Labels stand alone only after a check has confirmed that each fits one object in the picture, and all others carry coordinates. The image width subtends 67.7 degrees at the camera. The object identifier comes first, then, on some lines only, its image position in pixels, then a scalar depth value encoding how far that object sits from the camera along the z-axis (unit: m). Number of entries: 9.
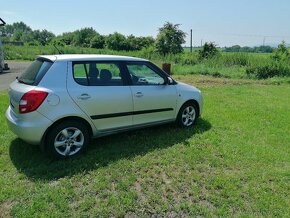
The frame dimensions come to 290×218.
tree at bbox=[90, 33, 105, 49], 54.37
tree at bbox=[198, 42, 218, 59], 19.03
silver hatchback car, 3.20
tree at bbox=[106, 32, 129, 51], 48.96
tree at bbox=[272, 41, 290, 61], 14.74
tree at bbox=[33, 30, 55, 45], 90.25
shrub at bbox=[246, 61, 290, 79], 12.81
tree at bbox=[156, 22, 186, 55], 29.70
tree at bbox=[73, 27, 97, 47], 61.90
